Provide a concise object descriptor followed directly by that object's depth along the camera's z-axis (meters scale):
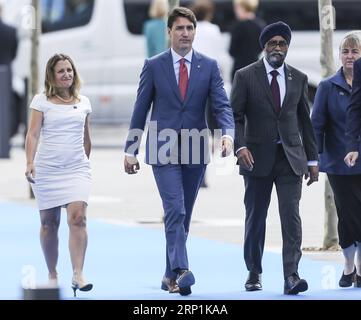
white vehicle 30.64
